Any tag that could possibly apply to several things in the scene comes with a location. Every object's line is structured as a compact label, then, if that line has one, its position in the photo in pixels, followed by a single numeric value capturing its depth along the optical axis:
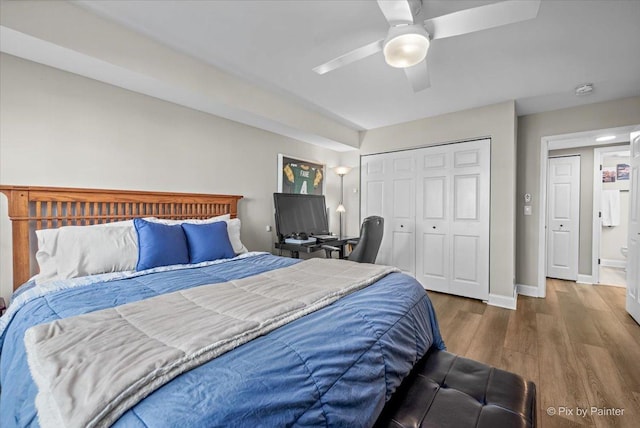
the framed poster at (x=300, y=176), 3.93
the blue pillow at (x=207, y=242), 2.32
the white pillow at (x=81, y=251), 1.80
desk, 3.44
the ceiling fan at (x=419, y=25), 1.38
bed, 0.70
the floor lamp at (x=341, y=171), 4.54
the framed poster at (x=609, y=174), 5.38
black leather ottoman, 1.02
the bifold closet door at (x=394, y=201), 4.15
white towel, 5.28
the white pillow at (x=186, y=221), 2.38
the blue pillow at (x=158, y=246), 2.03
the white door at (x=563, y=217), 4.42
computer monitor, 3.68
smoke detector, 2.81
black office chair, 3.11
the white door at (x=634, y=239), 2.82
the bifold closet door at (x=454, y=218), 3.51
